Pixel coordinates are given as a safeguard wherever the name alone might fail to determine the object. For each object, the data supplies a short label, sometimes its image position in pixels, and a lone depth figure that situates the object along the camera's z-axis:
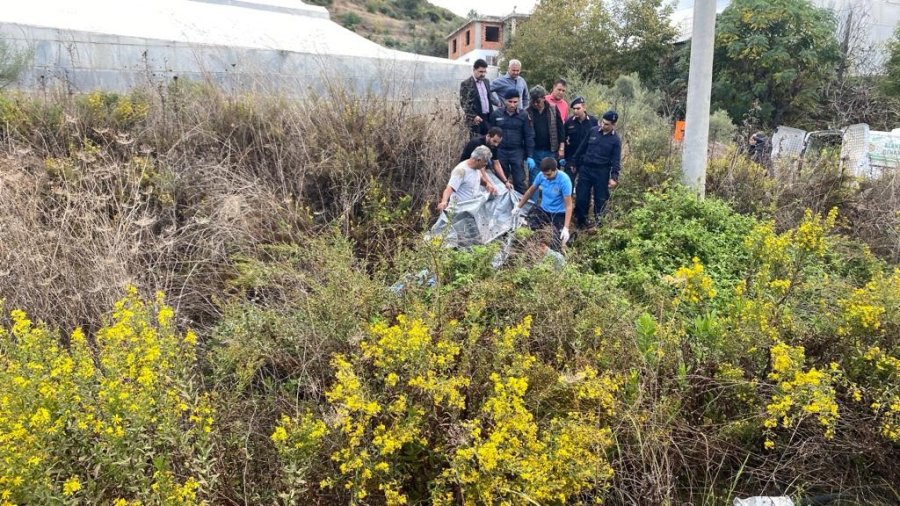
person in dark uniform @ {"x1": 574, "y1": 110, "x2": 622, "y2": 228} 5.90
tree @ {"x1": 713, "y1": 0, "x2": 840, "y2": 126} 16.27
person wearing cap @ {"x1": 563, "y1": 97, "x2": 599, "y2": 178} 6.42
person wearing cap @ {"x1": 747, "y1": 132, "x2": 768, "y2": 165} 8.08
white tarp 5.21
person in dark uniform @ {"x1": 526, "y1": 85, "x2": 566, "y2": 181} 6.38
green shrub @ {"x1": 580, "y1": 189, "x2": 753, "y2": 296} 4.89
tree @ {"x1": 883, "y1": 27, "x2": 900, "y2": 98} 15.50
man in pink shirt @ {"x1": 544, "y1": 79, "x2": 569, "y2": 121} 6.66
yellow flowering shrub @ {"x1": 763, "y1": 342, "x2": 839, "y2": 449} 2.58
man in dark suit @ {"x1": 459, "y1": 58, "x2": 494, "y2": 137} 6.57
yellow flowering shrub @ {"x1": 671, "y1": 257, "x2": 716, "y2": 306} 3.32
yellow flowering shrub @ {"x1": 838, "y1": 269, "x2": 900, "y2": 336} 3.01
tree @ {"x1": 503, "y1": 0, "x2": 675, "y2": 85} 22.25
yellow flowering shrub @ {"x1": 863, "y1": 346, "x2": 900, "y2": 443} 2.69
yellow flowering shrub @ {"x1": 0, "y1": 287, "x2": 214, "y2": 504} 2.00
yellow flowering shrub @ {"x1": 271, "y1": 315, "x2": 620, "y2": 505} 2.28
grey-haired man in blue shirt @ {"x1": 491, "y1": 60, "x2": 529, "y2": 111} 6.70
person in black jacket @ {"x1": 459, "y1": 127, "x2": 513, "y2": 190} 5.82
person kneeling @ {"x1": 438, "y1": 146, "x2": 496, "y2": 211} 5.41
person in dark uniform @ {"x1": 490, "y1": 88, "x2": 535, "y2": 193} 6.09
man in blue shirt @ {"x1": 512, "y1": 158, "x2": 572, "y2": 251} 5.45
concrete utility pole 5.70
